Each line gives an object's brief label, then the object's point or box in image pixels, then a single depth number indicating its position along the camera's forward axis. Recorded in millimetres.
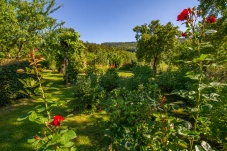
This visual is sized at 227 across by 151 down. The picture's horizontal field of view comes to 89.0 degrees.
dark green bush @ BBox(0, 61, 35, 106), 5966
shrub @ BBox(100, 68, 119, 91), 7126
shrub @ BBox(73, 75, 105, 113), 5078
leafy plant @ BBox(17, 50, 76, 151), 1138
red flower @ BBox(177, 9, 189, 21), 1402
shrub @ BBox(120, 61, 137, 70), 20332
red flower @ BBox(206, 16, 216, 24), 1415
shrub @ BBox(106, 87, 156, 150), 1987
